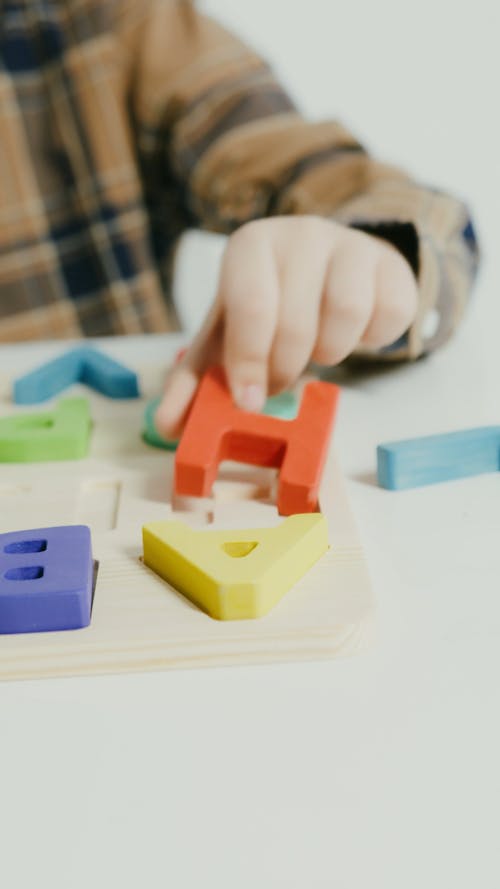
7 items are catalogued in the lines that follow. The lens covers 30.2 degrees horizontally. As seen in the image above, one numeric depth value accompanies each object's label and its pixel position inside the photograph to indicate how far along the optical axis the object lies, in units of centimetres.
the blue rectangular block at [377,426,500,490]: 55
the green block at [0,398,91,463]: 58
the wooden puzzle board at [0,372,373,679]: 39
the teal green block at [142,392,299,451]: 60
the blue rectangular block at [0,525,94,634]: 39
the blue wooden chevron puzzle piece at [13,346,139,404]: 71
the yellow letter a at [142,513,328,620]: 39
